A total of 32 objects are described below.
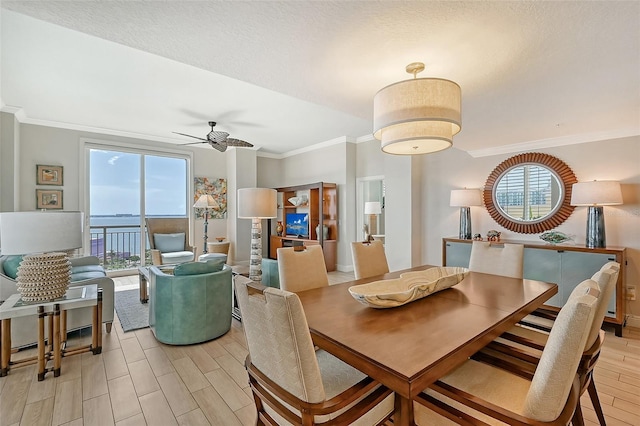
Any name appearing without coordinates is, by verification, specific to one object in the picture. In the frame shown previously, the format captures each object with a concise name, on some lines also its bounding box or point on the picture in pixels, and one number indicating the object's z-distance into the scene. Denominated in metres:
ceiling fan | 4.50
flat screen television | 6.31
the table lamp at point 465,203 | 4.06
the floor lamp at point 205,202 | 5.30
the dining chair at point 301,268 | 2.18
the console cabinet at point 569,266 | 2.96
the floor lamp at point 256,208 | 3.16
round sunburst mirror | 3.59
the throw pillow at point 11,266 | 2.68
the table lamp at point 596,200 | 2.98
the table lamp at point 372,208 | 5.26
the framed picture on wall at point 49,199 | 4.80
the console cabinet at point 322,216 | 5.93
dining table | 1.04
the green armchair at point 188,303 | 2.68
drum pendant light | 1.69
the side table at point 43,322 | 2.15
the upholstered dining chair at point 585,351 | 1.36
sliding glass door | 5.52
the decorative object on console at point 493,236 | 3.90
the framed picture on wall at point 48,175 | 4.81
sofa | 2.47
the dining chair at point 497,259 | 2.54
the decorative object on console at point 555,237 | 3.38
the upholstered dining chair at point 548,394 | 0.94
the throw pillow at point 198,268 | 2.73
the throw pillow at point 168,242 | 5.28
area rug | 3.22
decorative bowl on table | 1.56
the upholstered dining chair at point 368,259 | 2.63
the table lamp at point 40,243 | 1.70
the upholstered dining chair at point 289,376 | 1.01
